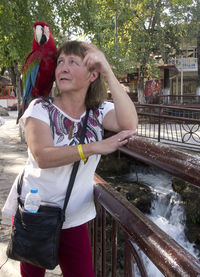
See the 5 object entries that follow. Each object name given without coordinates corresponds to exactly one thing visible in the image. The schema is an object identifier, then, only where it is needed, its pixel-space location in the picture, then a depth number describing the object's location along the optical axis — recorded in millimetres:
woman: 1222
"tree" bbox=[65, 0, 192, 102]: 14062
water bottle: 1180
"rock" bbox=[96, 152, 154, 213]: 6898
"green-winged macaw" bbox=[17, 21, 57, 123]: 2170
